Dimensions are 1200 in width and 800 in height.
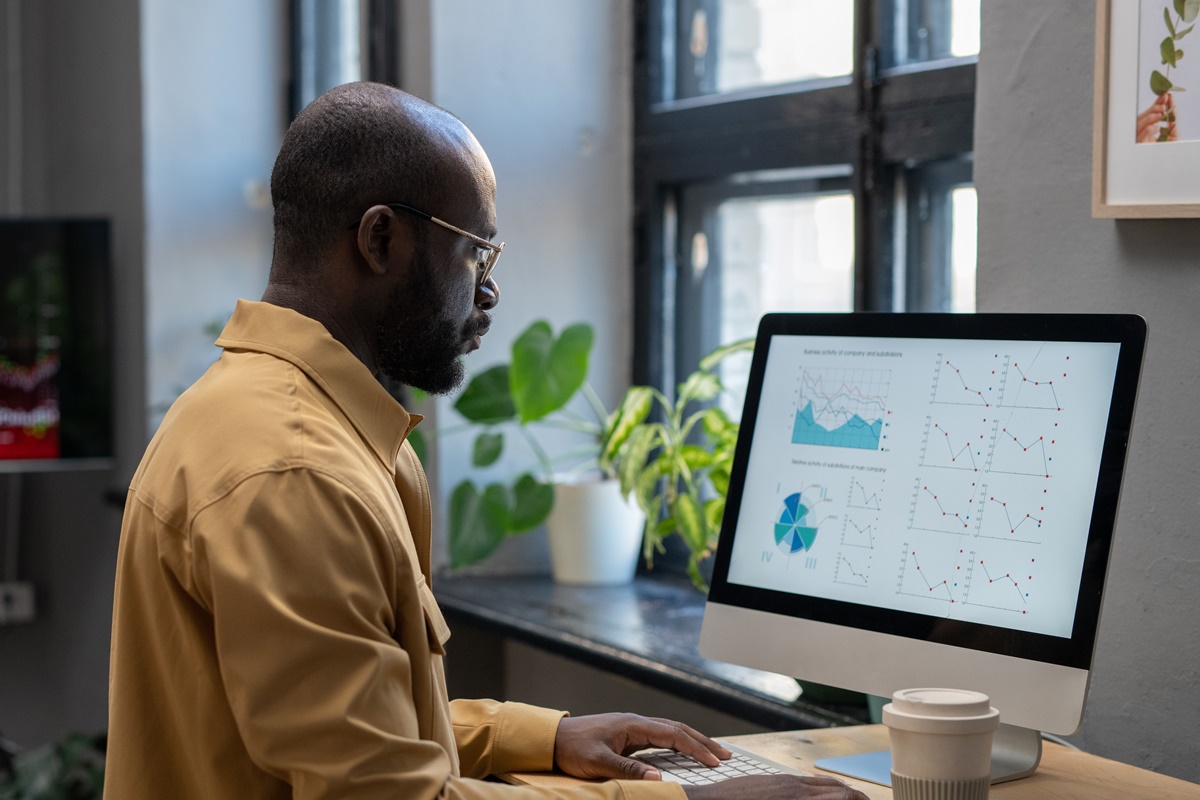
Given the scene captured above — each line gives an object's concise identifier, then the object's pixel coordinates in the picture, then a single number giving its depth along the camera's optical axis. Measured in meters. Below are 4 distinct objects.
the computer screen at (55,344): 3.40
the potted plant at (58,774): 3.07
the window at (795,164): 2.13
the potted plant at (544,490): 2.49
